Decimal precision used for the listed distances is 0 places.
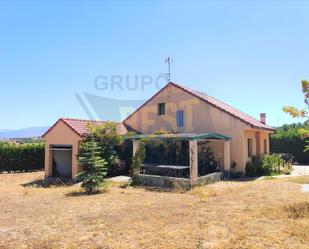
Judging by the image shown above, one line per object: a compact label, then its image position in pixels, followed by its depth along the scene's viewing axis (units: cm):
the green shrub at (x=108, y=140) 1992
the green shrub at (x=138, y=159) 1788
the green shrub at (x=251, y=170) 2022
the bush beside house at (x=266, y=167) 2032
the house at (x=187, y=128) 1998
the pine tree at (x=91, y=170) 1484
